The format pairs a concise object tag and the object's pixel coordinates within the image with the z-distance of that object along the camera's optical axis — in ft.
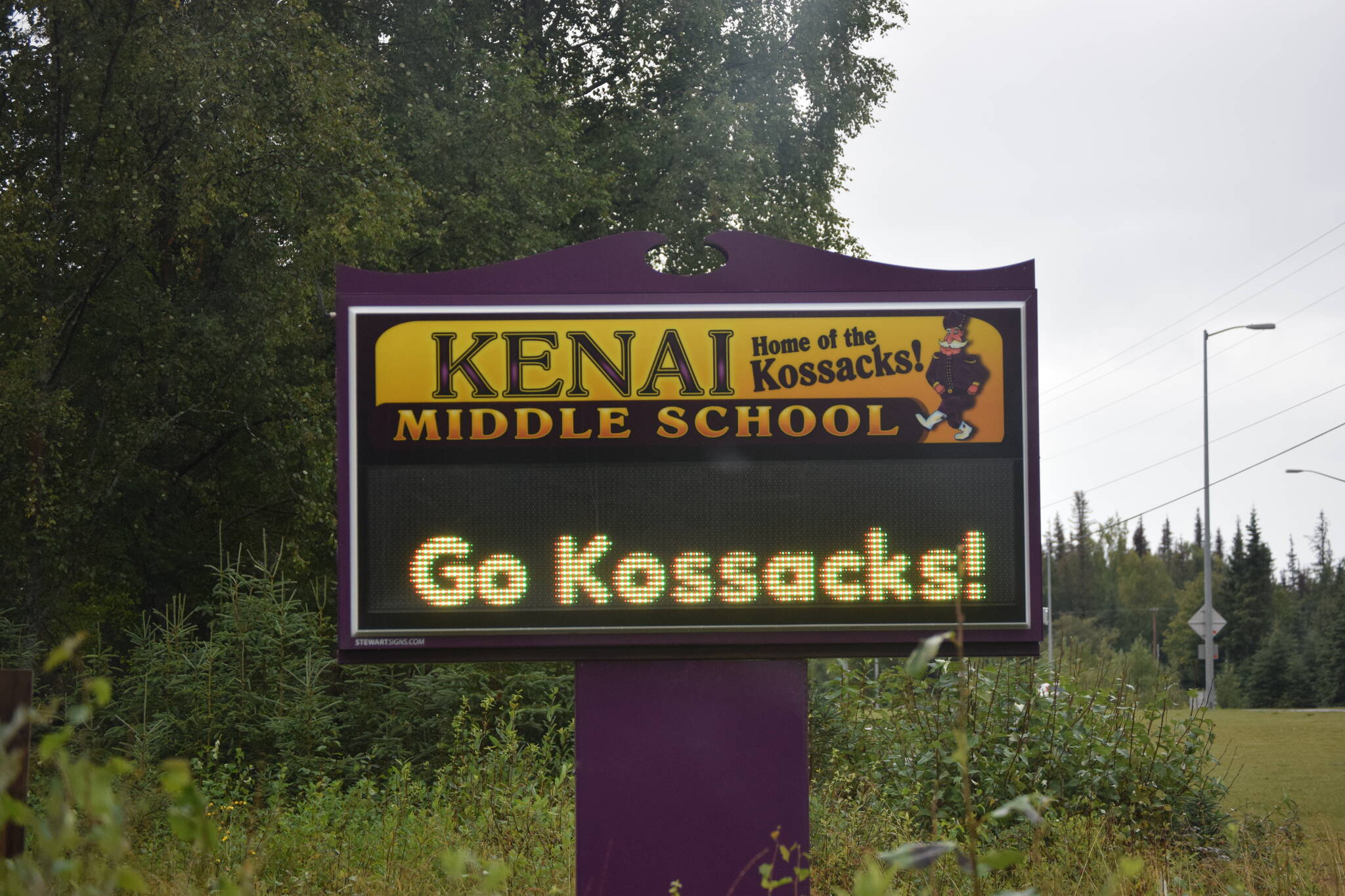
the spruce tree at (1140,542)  489.26
